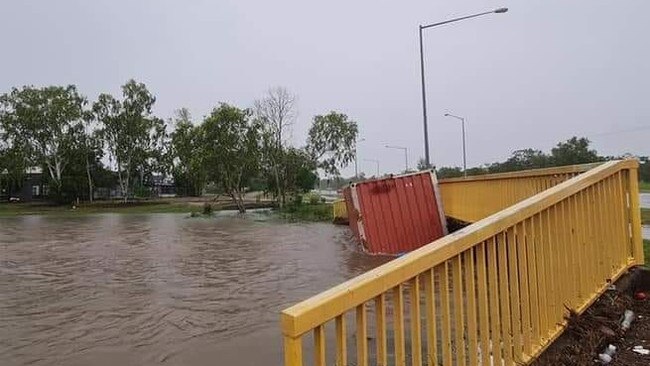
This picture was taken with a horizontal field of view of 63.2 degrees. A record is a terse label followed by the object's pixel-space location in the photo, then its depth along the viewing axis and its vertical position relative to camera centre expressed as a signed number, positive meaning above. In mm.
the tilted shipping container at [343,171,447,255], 12992 -766
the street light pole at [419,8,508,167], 18469 +2722
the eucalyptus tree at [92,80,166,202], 55531 +7257
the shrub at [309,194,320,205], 44550 -1279
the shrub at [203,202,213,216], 40181 -1513
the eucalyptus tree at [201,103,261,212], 42000 +3432
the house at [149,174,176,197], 74562 +955
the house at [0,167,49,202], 62759 +1155
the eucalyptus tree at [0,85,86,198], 53562 +7911
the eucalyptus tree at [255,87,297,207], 46656 +3622
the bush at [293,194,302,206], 43194 -1132
